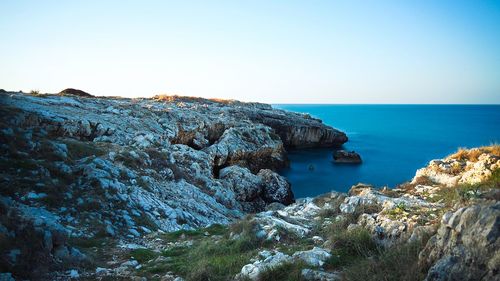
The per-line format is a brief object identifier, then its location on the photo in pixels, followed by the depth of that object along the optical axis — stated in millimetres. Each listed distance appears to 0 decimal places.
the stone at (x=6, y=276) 6966
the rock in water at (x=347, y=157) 53338
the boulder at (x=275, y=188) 28484
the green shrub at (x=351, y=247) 7578
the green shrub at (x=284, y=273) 6996
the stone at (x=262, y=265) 7364
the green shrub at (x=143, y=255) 9989
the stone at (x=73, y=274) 8213
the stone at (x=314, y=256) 7527
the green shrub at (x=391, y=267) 5996
